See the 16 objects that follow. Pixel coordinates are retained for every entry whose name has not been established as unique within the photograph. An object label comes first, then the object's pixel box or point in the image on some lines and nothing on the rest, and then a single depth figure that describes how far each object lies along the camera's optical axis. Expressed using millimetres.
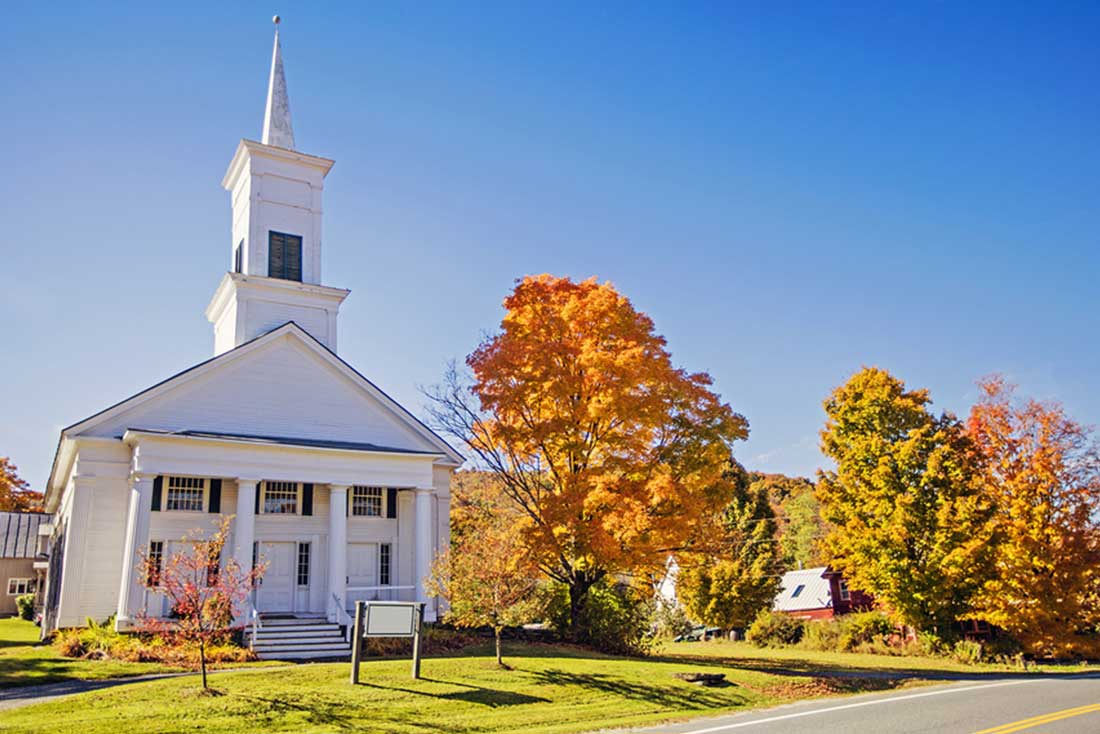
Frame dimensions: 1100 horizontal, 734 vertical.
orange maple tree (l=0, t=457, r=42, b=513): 56719
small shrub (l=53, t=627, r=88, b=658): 20719
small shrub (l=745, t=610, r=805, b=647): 39031
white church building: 23844
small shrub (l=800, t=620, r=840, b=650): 35531
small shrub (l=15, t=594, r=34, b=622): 37938
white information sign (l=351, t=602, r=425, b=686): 16844
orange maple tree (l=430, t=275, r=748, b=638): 23422
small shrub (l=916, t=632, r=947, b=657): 30734
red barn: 45094
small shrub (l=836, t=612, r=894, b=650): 34406
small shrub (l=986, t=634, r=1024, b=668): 29328
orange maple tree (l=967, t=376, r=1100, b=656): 28094
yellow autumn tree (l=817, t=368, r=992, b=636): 29703
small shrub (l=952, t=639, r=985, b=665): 28859
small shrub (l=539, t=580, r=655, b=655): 25953
